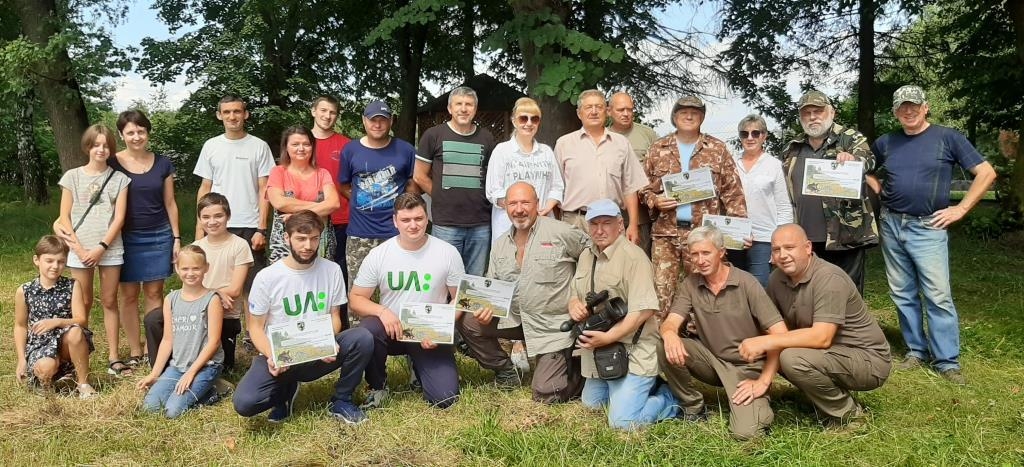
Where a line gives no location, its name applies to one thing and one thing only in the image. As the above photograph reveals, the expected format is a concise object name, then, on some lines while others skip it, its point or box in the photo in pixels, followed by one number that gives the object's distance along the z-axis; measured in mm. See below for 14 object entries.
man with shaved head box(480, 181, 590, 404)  4402
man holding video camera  4066
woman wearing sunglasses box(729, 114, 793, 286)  4879
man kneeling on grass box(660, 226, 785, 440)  3902
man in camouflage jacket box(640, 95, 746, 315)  4781
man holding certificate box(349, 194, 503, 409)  4285
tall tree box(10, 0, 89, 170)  9477
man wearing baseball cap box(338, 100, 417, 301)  5133
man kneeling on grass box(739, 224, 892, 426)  3818
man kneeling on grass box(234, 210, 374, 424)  4016
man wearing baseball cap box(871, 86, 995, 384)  4762
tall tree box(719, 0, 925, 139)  11680
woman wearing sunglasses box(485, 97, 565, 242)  4871
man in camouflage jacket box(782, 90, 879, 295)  4859
